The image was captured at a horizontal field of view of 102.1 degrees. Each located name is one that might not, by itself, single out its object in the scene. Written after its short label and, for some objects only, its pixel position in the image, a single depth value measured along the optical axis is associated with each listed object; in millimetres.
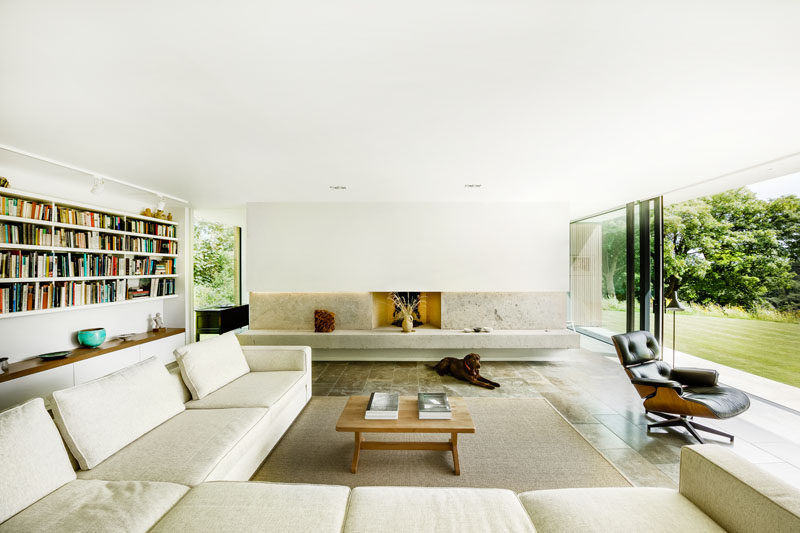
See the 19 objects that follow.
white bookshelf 3306
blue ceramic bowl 3986
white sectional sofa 1267
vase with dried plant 5410
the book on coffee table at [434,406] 2439
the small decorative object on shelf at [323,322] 5402
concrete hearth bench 5168
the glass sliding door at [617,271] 4883
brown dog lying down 4276
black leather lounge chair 2705
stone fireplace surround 5441
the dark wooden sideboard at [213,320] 5910
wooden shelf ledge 3104
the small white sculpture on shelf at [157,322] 5148
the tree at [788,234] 3803
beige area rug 2297
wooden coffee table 2299
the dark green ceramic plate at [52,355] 3523
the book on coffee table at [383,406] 2459
